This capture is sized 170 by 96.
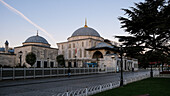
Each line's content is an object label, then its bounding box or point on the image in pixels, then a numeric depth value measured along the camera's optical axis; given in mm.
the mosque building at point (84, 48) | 51812
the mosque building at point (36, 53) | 44994
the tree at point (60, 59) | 45781
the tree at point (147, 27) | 16031
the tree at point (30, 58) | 34688
